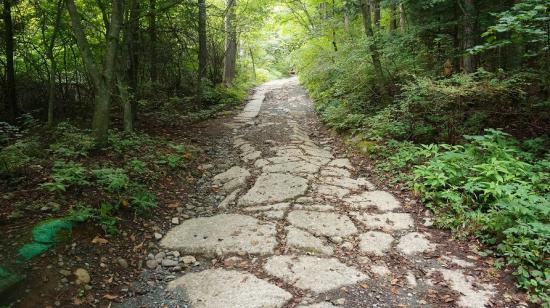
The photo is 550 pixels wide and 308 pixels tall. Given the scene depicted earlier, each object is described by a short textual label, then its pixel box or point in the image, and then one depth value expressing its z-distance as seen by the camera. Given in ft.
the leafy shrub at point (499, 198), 9.57
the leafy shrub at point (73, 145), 14.66
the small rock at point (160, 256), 10.76
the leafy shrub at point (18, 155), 12.75
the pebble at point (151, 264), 10.41
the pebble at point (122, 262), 10.10
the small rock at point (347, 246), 11.20
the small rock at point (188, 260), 10.59
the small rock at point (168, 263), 10.46
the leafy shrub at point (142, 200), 12.61
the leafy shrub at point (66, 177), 11.39
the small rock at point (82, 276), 8.88
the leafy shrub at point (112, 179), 12.56
